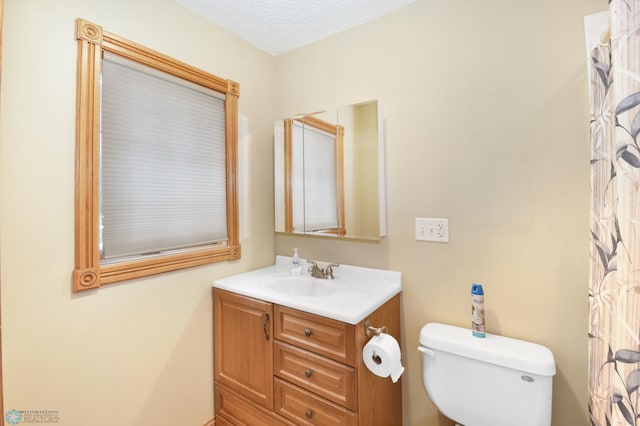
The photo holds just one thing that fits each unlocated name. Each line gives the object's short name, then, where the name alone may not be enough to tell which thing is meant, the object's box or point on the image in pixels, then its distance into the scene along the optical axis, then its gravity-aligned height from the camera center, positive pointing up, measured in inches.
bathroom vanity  45.6 -24.7
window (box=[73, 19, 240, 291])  46.1 +10.8
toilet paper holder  47.0 -19.5
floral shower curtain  22.4 -2.1
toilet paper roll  42.8 -22.2
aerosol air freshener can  49.1 -17.2
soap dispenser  70.2 -12.7
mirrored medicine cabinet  61.9 +10.4
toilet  41.5 -26.5
